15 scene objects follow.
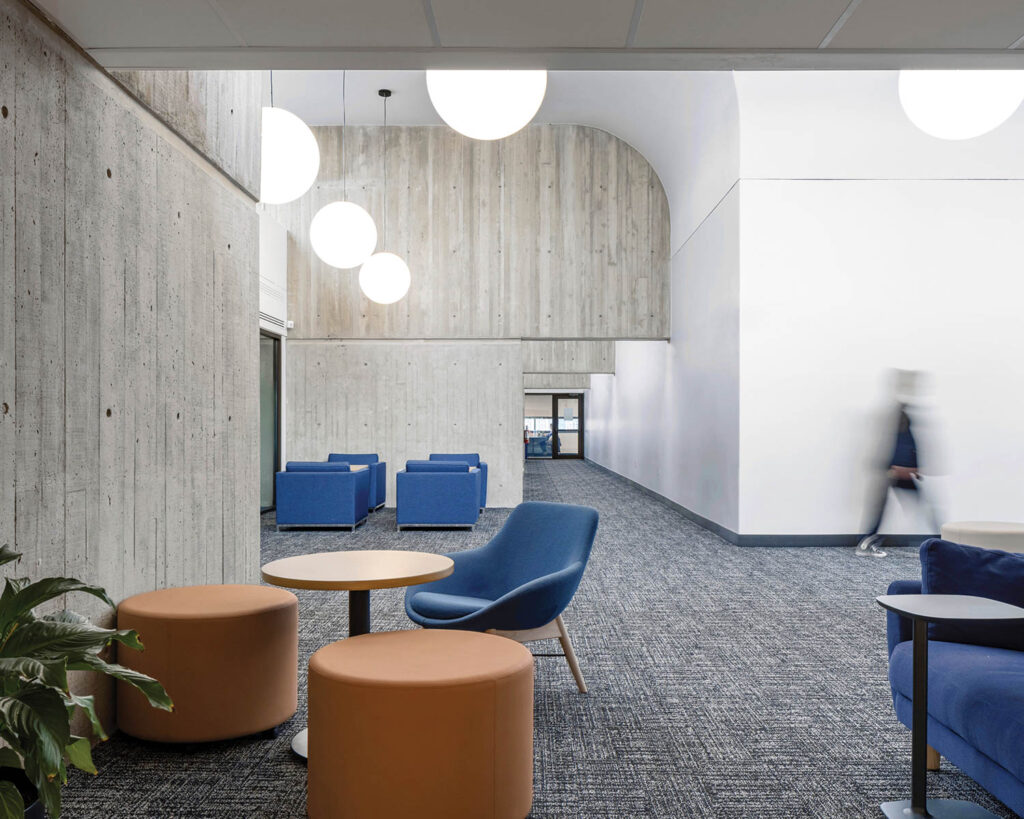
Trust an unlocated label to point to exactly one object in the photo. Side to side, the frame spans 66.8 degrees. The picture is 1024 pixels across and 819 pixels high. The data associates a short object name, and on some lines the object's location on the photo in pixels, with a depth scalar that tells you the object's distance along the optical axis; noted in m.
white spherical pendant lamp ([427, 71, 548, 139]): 4.02
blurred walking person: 7.53
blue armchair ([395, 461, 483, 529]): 8.81
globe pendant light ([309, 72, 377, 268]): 7.96
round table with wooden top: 2.85
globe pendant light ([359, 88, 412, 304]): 9.52
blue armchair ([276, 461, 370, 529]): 8.77
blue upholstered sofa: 2.21
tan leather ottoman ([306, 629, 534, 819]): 2.18
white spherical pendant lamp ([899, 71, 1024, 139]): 5.00
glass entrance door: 28.42
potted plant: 1.55
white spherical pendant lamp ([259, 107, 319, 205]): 5.02
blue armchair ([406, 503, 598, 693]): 3.27
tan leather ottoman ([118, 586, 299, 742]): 2.91
